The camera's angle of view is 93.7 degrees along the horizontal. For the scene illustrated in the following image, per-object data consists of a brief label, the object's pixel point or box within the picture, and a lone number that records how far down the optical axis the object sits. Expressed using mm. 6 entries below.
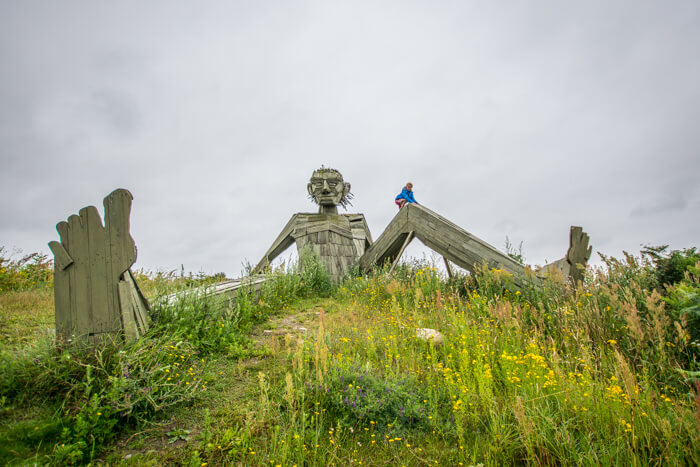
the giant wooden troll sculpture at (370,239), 5160
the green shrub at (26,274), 7945
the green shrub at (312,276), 7992
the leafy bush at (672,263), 4035
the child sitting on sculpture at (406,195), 10398
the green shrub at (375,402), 2393
